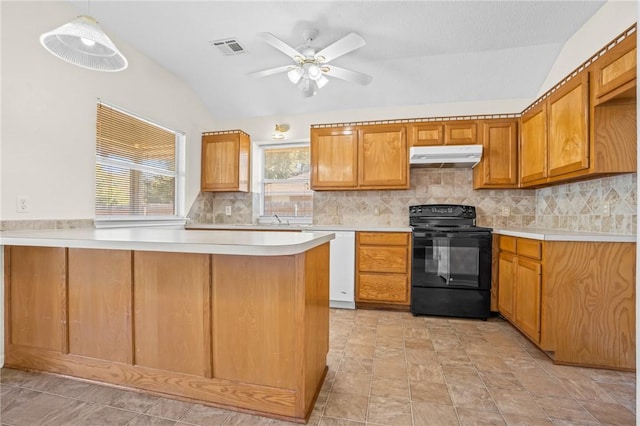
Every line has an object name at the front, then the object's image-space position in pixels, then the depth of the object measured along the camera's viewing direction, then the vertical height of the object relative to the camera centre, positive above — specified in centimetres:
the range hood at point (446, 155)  328 +63
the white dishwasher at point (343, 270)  346 -70
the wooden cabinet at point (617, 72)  178 +89
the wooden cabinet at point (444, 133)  350 +93
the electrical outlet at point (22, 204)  213 +4
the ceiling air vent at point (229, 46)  311 +176
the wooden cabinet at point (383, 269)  336 -67
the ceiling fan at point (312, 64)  237 +130
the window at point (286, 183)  438 +41
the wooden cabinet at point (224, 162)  418 +69
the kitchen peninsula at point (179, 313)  153 -61
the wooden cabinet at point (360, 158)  365 +67
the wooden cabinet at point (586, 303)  206 -66
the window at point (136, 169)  289 +46
